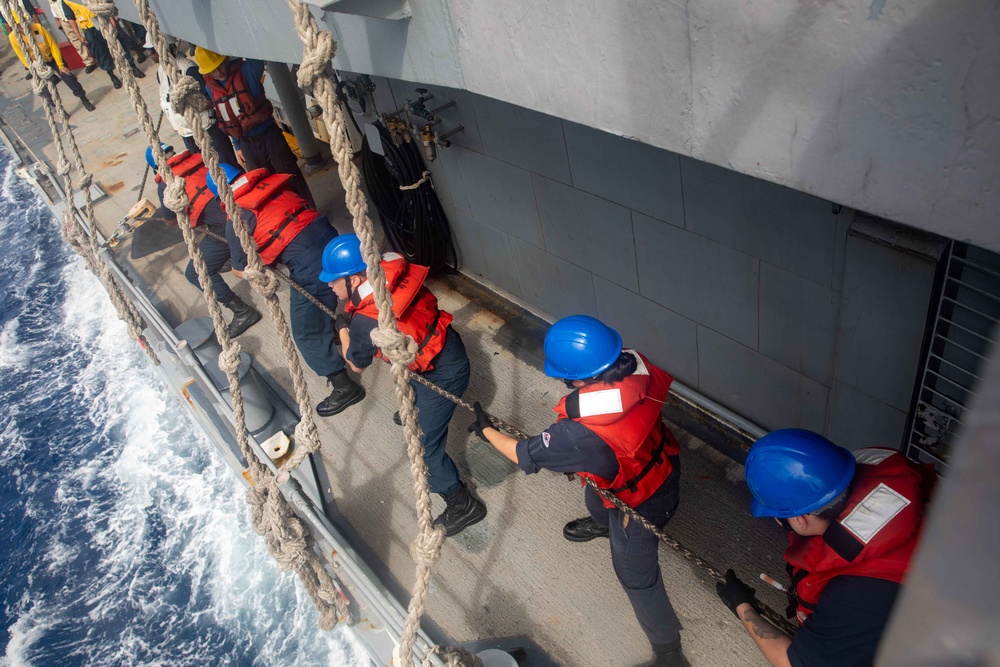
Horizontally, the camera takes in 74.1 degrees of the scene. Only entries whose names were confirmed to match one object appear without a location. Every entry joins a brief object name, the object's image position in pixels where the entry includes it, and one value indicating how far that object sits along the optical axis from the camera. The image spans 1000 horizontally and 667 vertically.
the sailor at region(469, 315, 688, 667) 2.94
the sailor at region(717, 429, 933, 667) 2.09
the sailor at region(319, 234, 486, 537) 4.00
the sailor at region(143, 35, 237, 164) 6.81
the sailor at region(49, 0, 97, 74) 10.95
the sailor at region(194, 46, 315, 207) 6.82
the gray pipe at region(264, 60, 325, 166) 7.93
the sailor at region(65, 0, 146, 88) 11.00
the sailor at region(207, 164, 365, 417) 5.29
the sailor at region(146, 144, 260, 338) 5.93
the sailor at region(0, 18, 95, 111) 12.38
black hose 5.87
